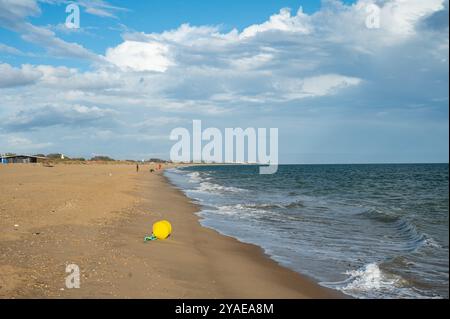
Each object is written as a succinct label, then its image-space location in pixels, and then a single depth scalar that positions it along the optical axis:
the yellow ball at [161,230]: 13.21
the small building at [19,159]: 98.36
